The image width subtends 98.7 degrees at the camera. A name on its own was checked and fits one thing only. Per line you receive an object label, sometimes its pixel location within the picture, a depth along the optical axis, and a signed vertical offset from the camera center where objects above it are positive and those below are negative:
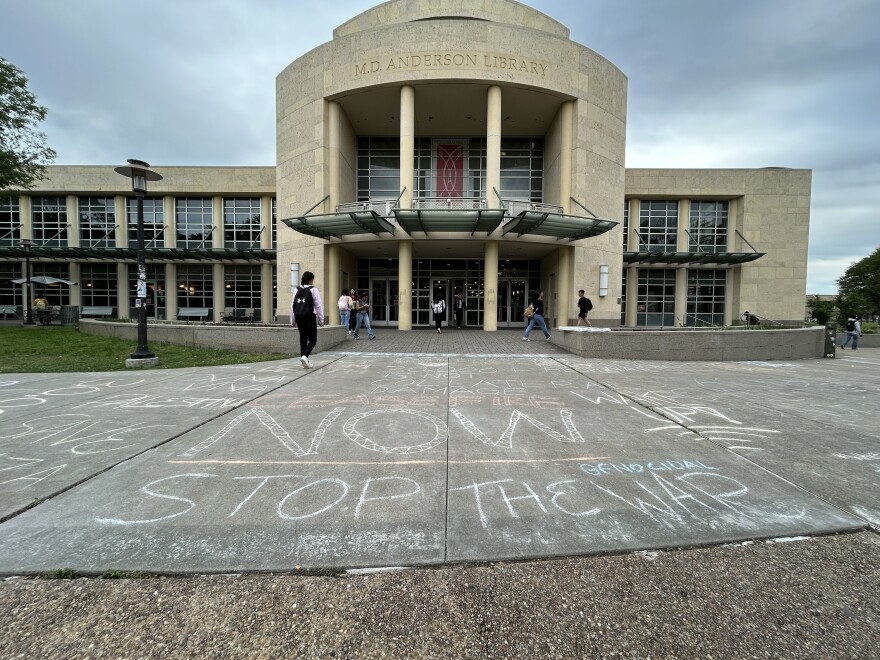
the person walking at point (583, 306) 16.00 +0.44
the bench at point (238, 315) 26.67 -0.27
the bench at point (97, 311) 29.03 -0.15
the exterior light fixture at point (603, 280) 20.14 +1.93
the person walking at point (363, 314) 14.18 -0.06
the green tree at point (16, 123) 18.33 +9.23
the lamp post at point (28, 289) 20.73 +1.10
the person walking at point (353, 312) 15.14 +0.02
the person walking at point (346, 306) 14.59 +0.26
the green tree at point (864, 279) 50.53 +5.92
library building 18.16 +6.92
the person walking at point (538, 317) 14.11 -0.05
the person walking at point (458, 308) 21.77 +0.41
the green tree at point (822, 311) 24.92 +0.60
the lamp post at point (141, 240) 9.40 +1.78
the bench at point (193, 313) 28.89 -0.18
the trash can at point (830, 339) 13.45 -0.68
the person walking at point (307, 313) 8.43 -0.02
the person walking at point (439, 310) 16.41 +0.18
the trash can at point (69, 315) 22.59 -0.38
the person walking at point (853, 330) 17.61 -0.46
